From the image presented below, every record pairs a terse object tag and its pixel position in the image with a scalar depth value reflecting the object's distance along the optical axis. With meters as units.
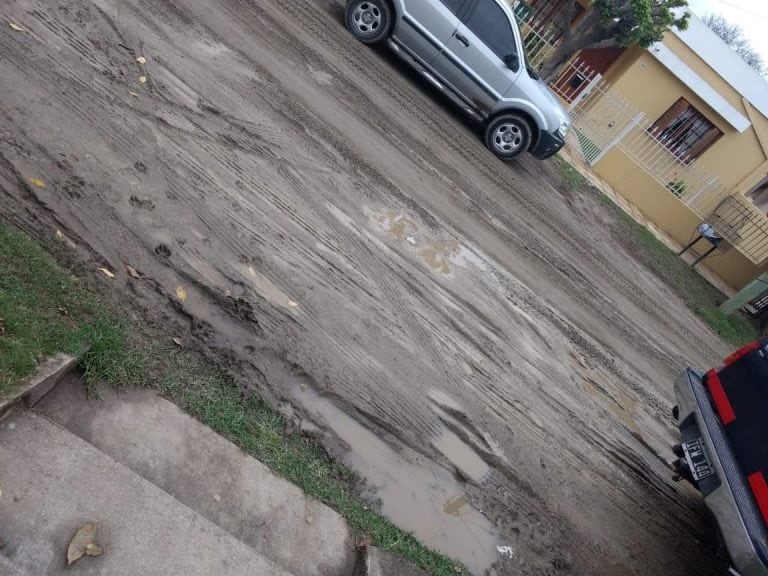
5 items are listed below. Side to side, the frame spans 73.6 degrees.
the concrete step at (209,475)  2.83
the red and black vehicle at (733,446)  3.79
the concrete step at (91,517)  2.29
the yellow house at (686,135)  13.09
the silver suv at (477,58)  8.52
